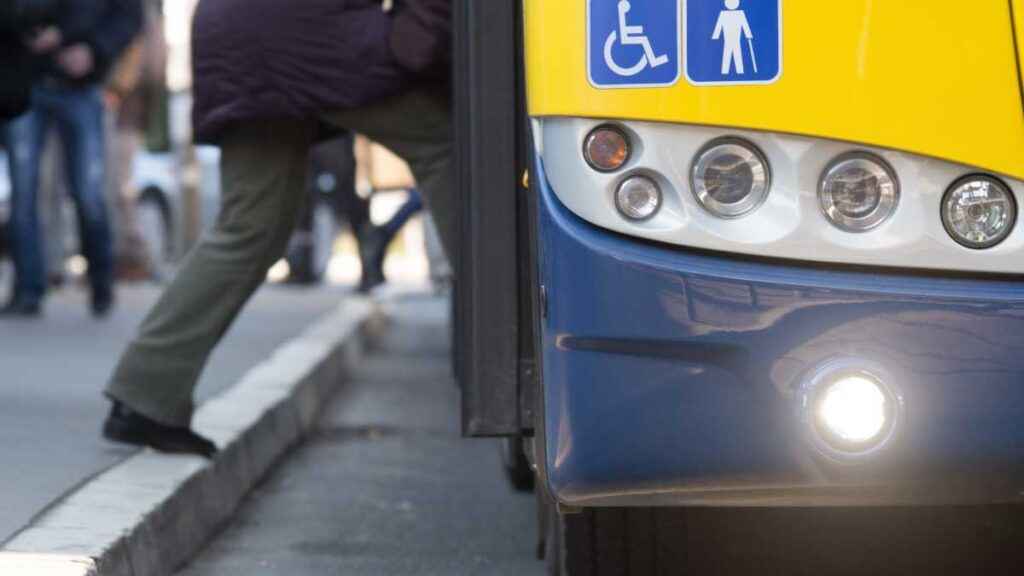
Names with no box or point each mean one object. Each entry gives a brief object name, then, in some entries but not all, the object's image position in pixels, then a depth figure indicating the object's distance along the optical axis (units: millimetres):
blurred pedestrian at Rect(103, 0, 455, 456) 8719
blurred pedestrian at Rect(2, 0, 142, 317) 18234
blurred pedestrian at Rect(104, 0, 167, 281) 25734
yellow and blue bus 6047
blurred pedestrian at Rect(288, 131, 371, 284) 15703
